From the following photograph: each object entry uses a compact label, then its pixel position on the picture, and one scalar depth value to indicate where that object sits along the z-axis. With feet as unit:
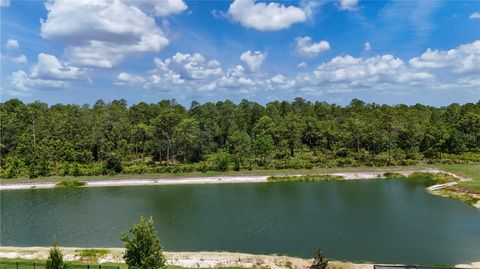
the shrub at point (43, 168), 225.56
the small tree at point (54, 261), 66.33
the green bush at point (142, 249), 67.82
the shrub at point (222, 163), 234.17
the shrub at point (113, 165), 228.63
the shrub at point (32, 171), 220.84
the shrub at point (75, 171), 223.92
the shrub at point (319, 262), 79.72
